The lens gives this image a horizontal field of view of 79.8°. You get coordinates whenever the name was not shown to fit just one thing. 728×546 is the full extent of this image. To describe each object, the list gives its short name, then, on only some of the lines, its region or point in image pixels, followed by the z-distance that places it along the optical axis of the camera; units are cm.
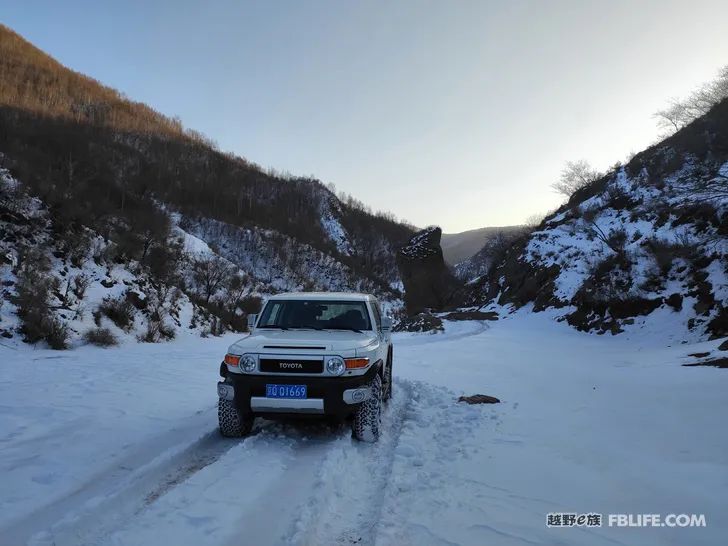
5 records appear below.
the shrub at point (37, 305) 1119
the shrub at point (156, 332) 1448
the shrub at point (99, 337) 1231
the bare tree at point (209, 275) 2330
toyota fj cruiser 507
